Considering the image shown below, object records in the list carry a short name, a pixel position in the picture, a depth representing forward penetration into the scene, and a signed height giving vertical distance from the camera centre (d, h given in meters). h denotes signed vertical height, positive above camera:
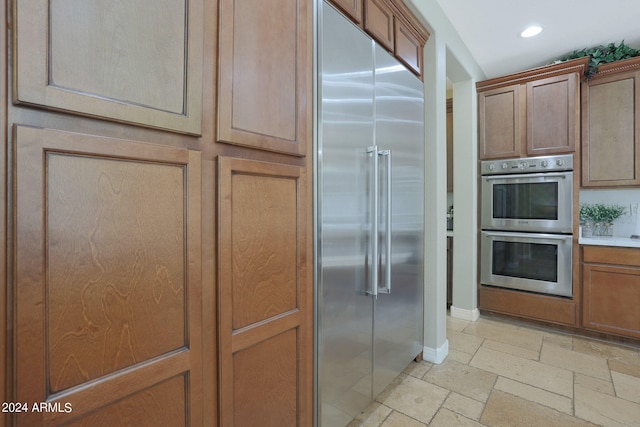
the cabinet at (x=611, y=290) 2.72 -0.67
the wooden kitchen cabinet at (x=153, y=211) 0.68 +0.01
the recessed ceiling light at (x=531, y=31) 2.73 +1.59
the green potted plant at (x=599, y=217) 3.26 -0.04
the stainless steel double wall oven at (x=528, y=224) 3.03 -0.10
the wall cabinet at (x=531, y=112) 3.03 +1.03
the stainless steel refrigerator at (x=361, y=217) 1.49 -0.02
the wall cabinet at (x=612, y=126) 2.94 +0.83
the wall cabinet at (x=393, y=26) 1.73 +1.16
